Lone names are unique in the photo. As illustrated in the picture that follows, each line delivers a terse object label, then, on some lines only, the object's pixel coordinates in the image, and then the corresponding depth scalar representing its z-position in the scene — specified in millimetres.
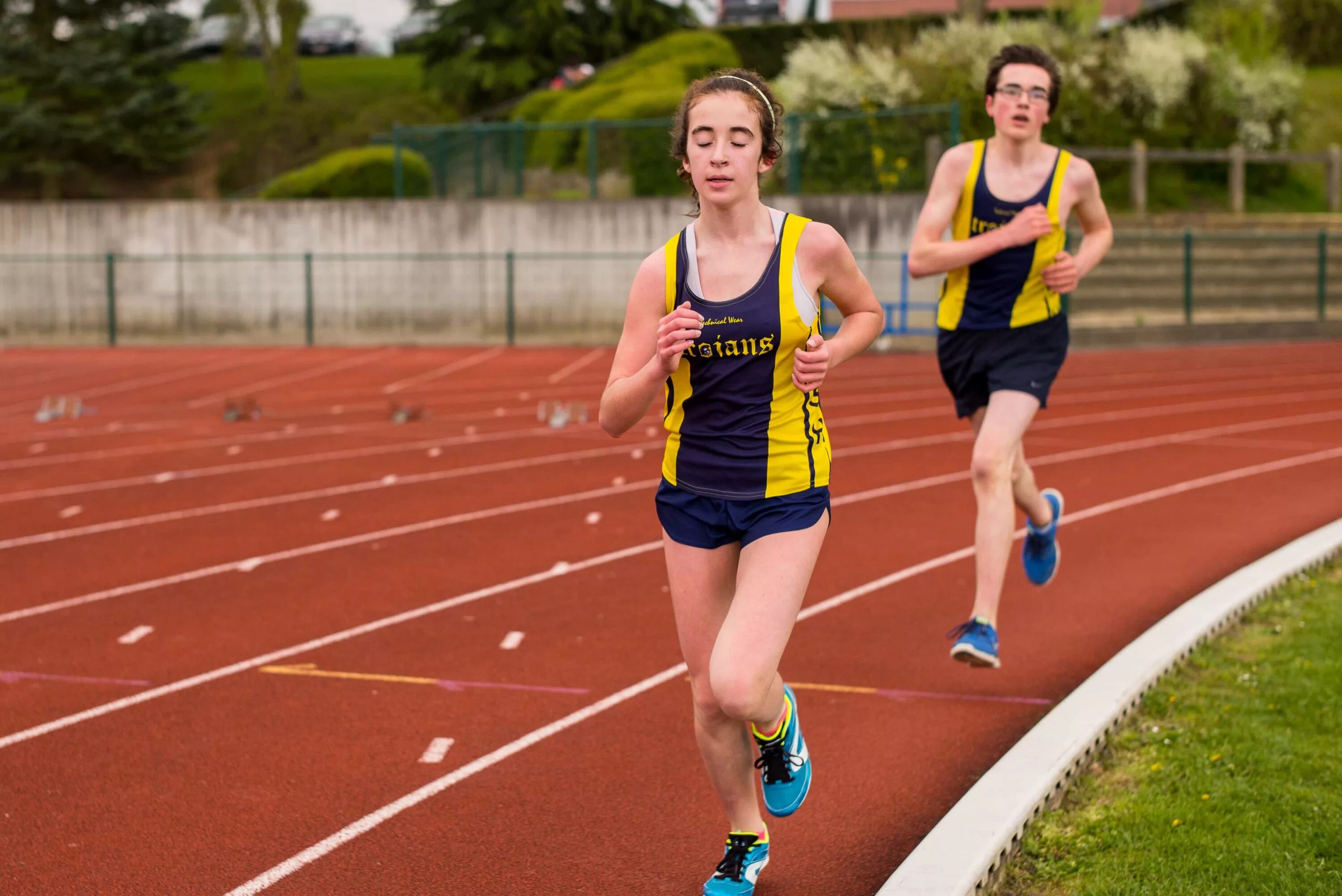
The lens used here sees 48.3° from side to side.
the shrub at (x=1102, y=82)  28703
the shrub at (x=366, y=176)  28031
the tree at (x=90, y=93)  36938
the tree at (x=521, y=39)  39625
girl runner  3422
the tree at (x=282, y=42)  40906
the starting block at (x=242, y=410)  15281
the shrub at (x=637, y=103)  27188
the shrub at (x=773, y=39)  42625
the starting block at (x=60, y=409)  15516
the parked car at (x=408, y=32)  56406
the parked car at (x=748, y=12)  45375
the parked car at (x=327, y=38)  56625
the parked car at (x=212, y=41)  50375
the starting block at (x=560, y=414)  14141
